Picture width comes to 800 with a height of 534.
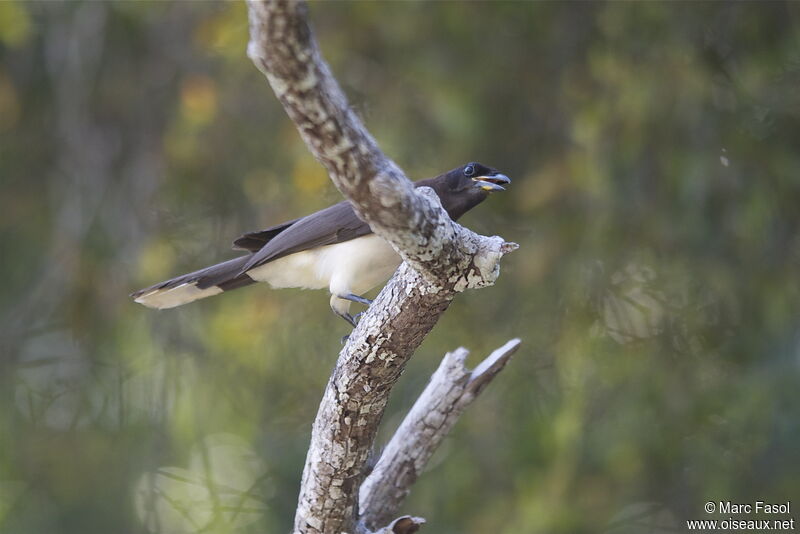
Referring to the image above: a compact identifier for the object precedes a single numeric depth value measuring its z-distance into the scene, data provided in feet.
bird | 26.43
